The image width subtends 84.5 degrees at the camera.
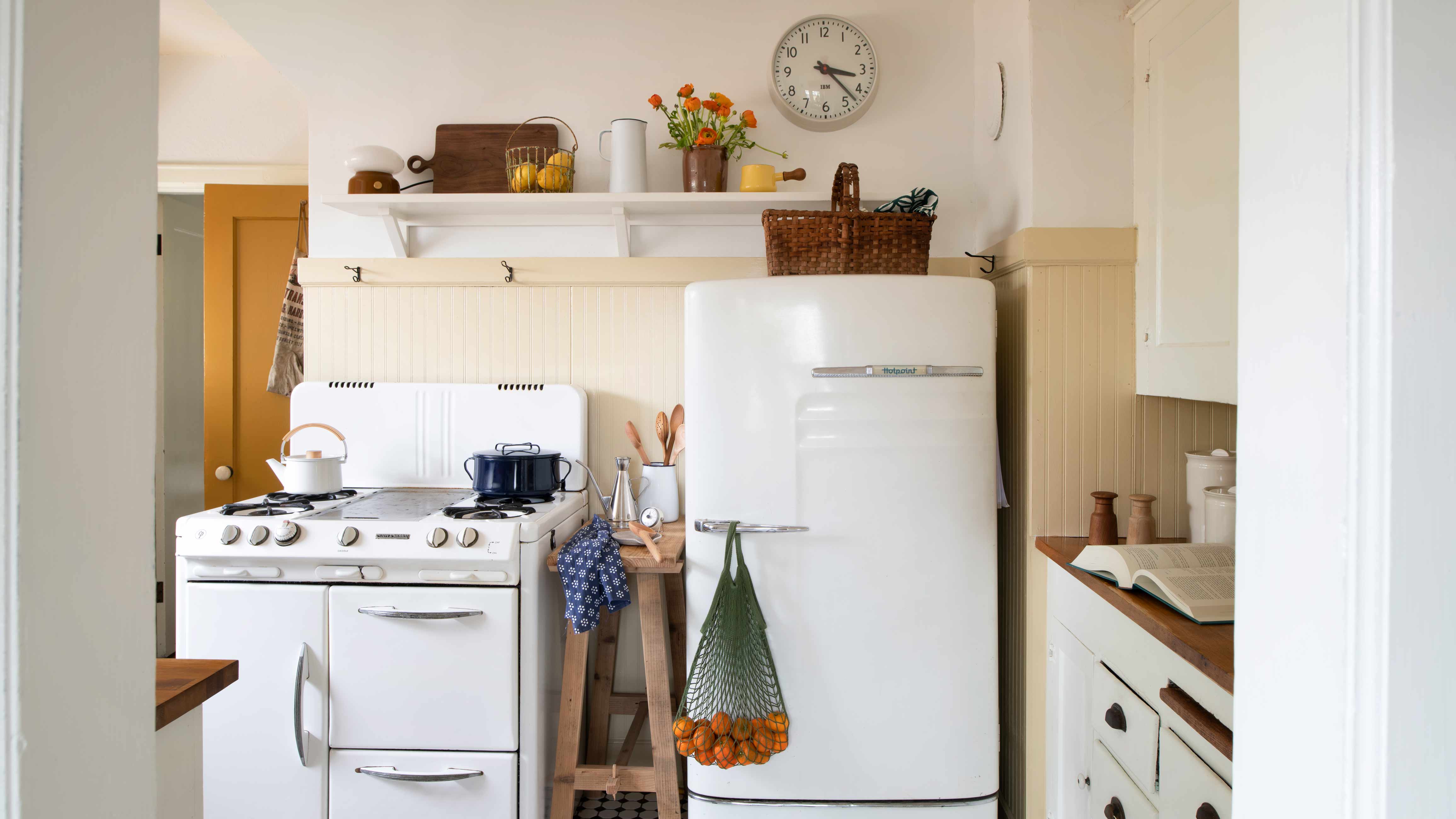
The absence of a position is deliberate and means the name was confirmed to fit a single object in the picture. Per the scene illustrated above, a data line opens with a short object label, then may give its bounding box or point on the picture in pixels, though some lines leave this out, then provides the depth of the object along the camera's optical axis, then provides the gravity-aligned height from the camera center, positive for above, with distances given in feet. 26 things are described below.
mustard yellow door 9.62 +0.85
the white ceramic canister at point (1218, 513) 5.08 -0.71
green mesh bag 5.86 -2.10
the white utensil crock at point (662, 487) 7.83 -0.84
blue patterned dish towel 6.23 -1.41
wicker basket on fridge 6.52 +1.32
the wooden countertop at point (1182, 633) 3.68 -1.17
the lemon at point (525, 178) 7.57 +2.11
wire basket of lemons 7.56 +2.14
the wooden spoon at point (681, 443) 7.81 -0.40
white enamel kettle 7.16 -0.66
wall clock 7.76 +3.20
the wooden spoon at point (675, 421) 7.95 -0.20
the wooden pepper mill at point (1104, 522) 5.71 -0.85
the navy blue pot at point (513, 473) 7.24 -0.66
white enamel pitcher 7.54 +2.30
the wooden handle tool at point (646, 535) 6.48 -1.12
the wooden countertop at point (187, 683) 3.13 -1.17
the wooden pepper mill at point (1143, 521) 5.41 -0.80
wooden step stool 6.65 -2.69
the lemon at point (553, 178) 7.56 +2.10
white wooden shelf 7.43 +1.86
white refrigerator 5.90 -0.91
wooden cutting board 7.99 +2.46
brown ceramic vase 7.50 +2.18
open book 4.21 -0.98
